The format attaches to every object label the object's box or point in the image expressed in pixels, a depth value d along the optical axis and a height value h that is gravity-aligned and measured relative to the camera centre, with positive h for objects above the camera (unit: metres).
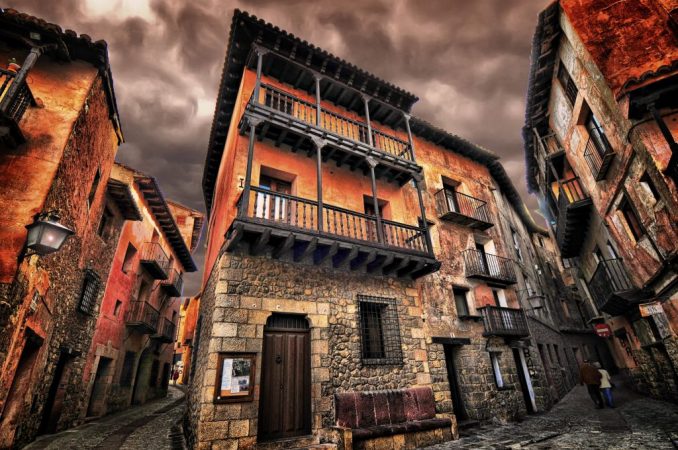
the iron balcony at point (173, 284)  17.58 +4.93
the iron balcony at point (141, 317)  13.28 +2.47
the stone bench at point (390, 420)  6.49 -1.13
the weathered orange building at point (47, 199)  5.43 +3.49
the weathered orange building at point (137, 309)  11.22 +2.80
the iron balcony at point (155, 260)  14.44 +5.24
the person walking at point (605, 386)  10.48 -0.87
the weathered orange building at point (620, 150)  7.59 +5.67
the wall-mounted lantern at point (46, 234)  4.79 +2.11
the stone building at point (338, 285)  6.70 +2.27
